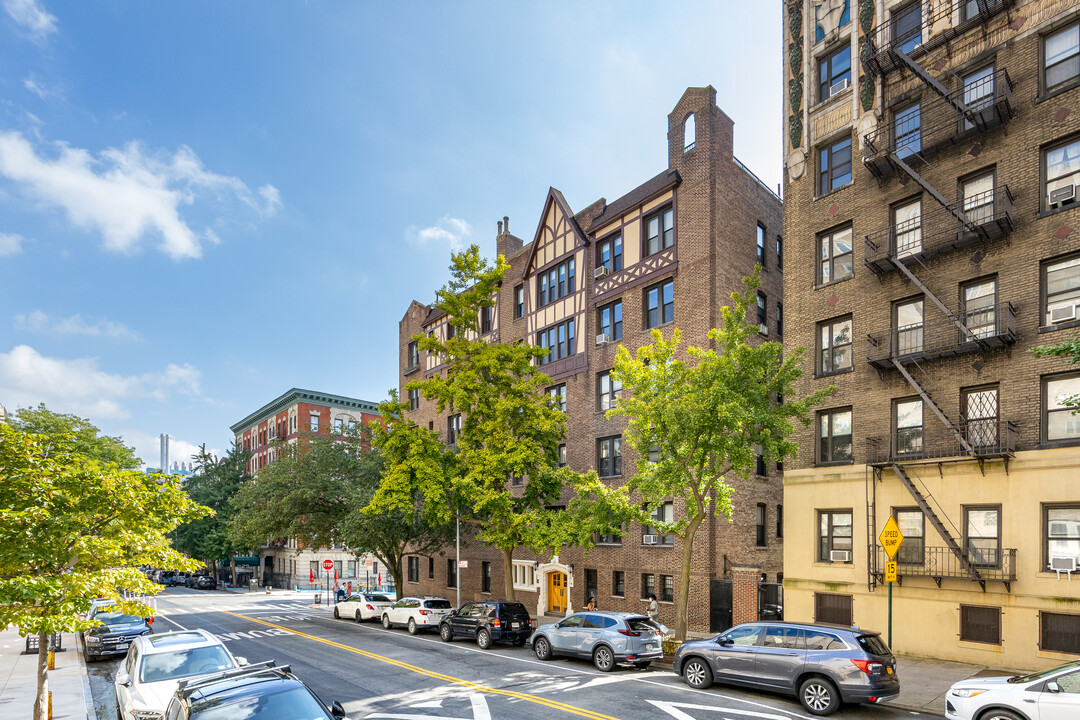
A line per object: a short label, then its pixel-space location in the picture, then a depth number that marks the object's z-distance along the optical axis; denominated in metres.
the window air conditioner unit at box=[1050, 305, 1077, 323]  18.44
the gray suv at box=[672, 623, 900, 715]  14.12
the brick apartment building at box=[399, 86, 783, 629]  29.52
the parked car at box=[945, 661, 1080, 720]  11.12
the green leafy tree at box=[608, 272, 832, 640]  20.03
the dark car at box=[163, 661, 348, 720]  8.60
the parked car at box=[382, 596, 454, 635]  28.19
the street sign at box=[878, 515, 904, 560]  18.80
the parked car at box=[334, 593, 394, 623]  32.91
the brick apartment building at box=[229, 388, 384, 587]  71.88
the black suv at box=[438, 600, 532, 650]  23.59
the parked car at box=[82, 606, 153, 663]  22.55
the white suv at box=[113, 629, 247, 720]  12.52
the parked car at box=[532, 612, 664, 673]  19.14
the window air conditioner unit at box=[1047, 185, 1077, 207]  18.80
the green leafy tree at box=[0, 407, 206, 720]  10.57
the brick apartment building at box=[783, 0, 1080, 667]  18.78
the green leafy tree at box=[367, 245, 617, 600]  27.92
